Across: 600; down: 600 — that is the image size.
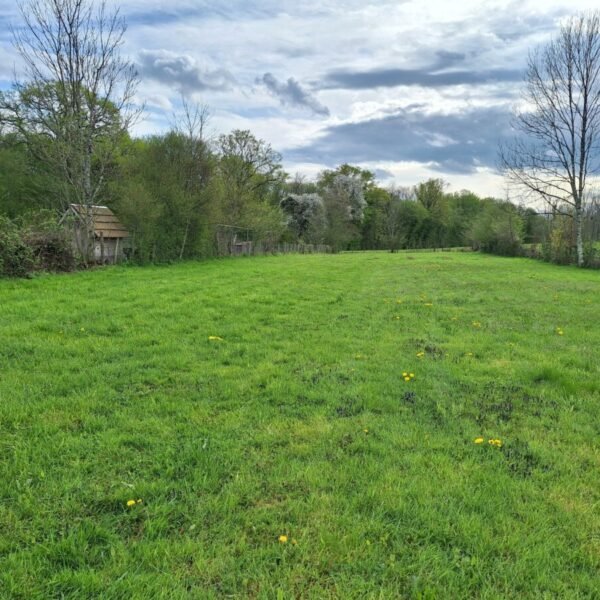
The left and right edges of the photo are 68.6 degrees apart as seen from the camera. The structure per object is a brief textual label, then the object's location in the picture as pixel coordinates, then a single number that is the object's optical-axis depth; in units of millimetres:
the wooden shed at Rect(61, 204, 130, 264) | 16078
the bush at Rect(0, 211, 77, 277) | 11305
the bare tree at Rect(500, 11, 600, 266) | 23875
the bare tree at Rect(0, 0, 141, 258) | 15641
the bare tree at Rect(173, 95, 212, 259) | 20891
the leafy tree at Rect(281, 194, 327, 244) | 52438
